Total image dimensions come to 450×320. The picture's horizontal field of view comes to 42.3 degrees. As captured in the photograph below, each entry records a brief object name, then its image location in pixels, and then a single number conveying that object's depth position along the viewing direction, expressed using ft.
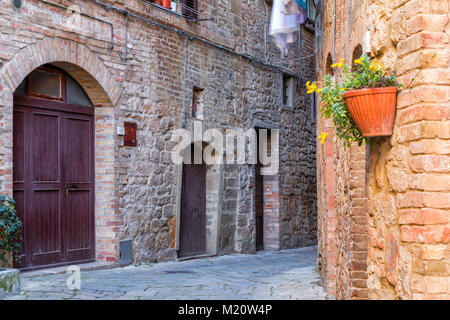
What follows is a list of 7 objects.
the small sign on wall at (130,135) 26.73
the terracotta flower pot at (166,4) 29.86
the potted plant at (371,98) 9.75
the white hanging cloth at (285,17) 32.94
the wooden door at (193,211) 32.30
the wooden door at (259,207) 40.01
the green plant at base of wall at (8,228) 19.36
